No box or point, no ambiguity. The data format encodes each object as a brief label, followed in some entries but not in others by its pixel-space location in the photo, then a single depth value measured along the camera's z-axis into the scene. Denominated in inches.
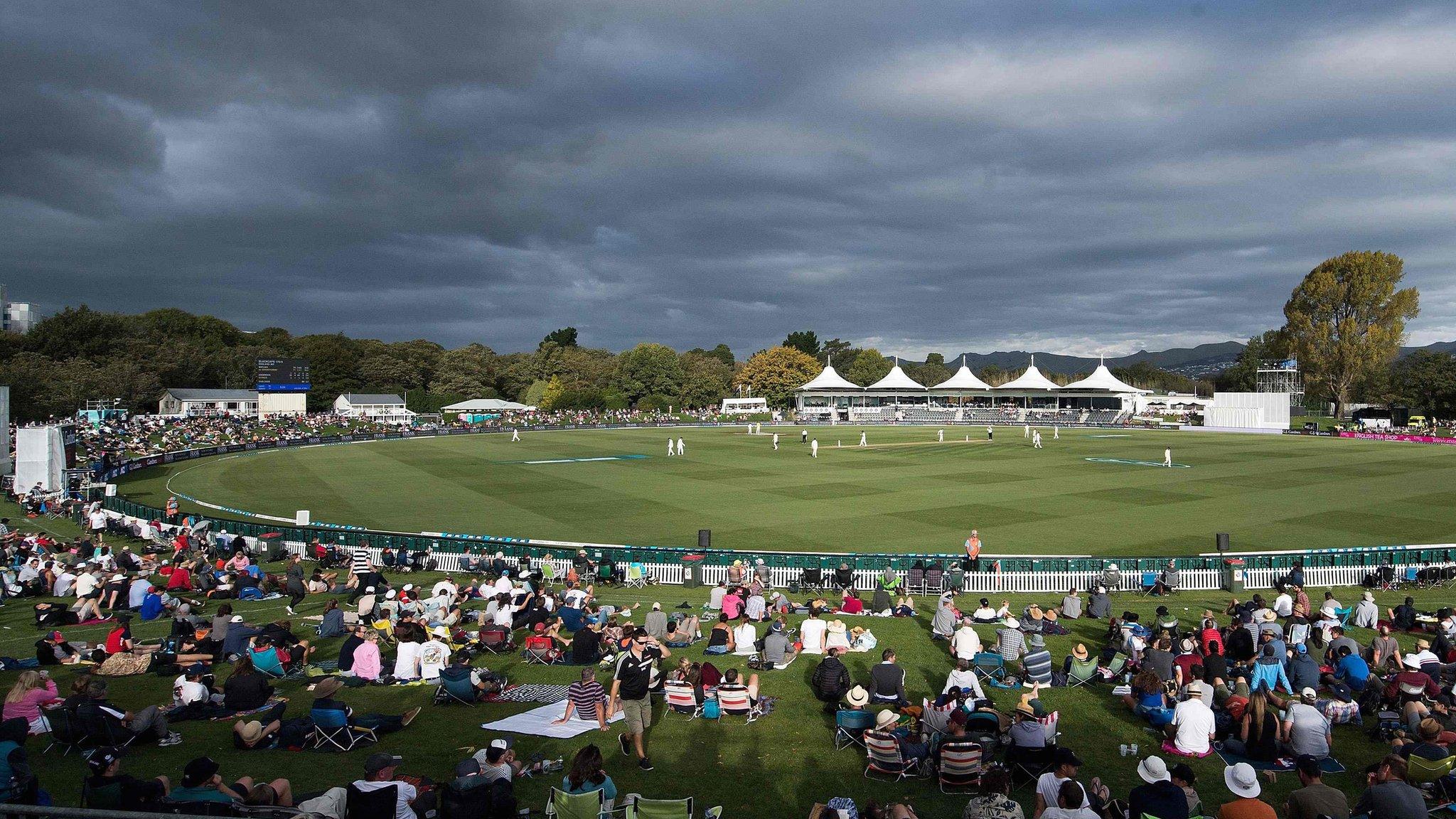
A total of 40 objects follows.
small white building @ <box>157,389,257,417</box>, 3767.2
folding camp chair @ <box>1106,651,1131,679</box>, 460.1
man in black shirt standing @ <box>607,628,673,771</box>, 366.9
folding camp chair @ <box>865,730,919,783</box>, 340.8
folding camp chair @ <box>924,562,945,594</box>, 773.9
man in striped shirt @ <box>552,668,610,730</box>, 405.1
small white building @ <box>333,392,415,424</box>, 4362.7
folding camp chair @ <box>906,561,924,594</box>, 769.6
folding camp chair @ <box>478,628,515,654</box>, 529.3
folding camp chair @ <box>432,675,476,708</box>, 430.9
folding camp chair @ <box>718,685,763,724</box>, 405.7
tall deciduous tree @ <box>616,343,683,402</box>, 4909.0
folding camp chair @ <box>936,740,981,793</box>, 326.3
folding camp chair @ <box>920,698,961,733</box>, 355.9
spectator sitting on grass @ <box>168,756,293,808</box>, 276.8
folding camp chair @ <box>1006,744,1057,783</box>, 336.2
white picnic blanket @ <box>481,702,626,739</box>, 392.5
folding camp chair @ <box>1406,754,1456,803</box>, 309.3
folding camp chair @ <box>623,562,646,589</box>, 839.7
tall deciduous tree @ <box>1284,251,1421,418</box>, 3604.8
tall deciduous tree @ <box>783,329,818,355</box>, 7628.0
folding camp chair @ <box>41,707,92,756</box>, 358.3
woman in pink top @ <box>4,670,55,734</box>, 374.3
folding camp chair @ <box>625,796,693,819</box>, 274.2
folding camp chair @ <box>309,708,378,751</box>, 366.3
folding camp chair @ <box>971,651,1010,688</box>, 463.0
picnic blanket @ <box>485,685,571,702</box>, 444.0
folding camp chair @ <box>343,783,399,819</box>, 277.6
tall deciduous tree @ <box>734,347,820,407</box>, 5472.4
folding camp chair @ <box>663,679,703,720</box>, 414.0
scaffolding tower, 4680.1
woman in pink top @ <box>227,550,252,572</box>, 773.3
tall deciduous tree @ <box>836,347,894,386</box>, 6451.8
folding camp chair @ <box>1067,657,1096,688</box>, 453.1
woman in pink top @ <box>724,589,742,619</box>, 614.5
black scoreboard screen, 4042.8
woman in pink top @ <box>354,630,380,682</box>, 466.0
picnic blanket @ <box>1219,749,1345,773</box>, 344.2
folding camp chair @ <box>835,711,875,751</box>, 370.6
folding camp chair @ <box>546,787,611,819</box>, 282.4
